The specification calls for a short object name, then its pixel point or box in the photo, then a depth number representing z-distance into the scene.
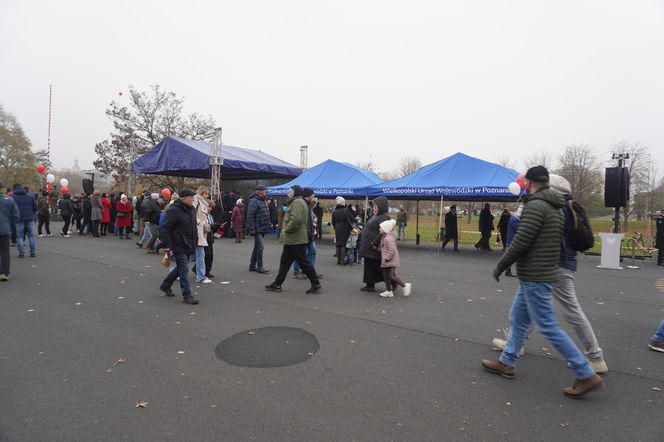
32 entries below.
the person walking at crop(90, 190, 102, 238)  15.69
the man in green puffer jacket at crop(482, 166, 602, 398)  3.15
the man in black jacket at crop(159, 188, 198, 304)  5.88
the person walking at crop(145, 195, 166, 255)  11.47
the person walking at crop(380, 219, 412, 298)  6.67
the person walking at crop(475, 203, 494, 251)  14.80
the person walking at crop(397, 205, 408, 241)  19.97
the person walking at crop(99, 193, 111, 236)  16.08
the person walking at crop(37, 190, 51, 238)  14.66
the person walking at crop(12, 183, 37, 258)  9.78
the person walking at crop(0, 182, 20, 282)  7.18
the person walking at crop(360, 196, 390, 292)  6.98
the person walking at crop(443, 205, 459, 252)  14.46
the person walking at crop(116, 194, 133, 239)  15.08
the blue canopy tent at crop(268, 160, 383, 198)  15.91
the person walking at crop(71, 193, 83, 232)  16.25
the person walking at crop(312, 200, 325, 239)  15.13
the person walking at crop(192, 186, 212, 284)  7.29
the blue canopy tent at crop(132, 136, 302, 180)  18.19
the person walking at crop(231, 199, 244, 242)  15.44
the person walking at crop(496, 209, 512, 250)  13.52
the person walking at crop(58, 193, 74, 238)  15.18
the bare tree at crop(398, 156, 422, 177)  58.63
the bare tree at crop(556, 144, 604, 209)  38.81
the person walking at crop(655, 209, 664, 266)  11.55
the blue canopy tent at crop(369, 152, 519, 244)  13.23
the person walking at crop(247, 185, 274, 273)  8.23
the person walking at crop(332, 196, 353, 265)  10.11
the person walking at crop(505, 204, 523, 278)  7.75
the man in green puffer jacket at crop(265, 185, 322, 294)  6.62
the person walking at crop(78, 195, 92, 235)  16.05
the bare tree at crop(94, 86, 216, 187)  27.89
